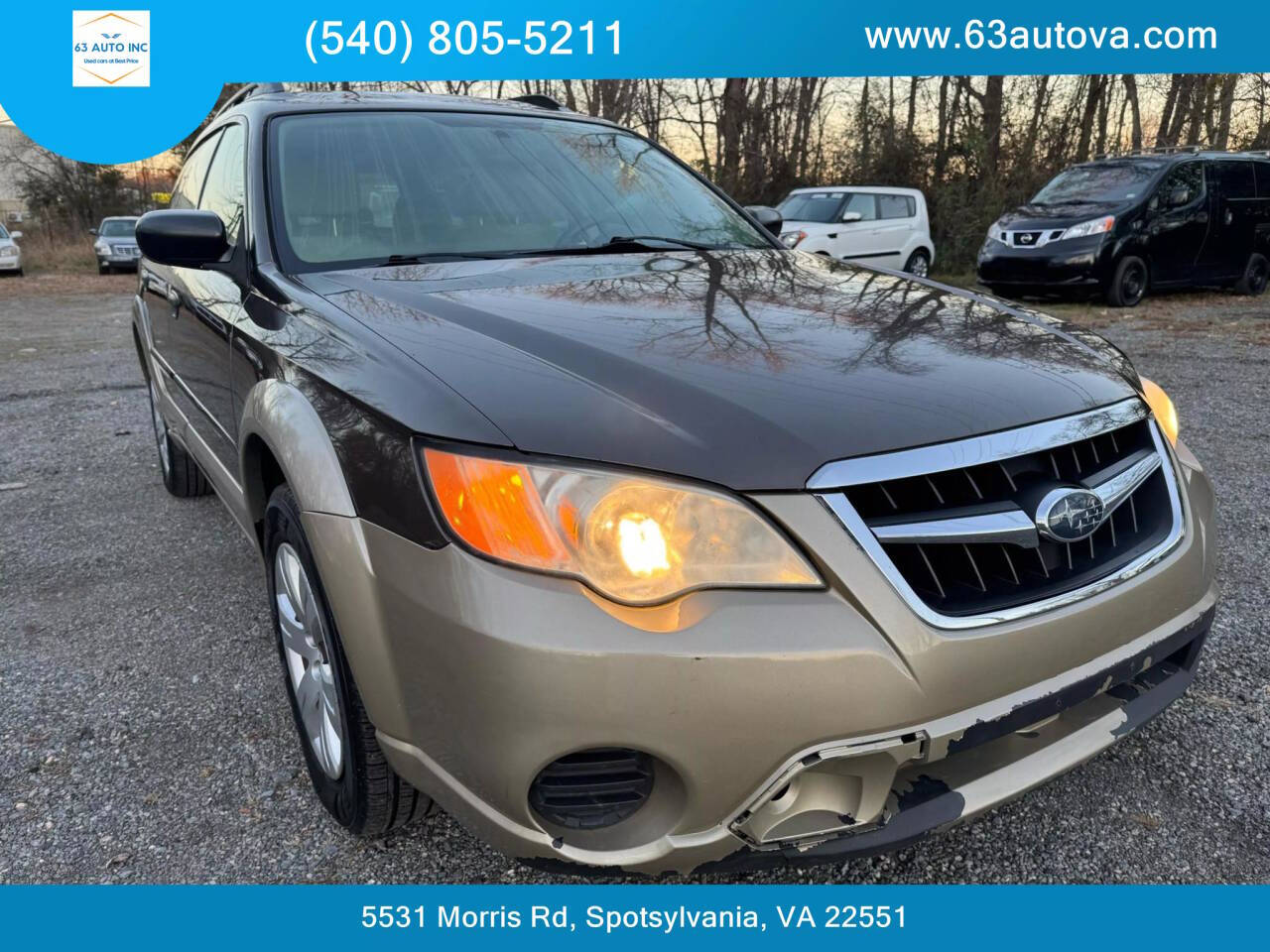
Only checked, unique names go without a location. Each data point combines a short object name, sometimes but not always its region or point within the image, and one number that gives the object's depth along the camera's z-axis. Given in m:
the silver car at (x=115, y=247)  20.98
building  27.31
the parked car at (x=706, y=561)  1.37
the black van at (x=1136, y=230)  9.89
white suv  11.80
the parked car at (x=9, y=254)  19.46
